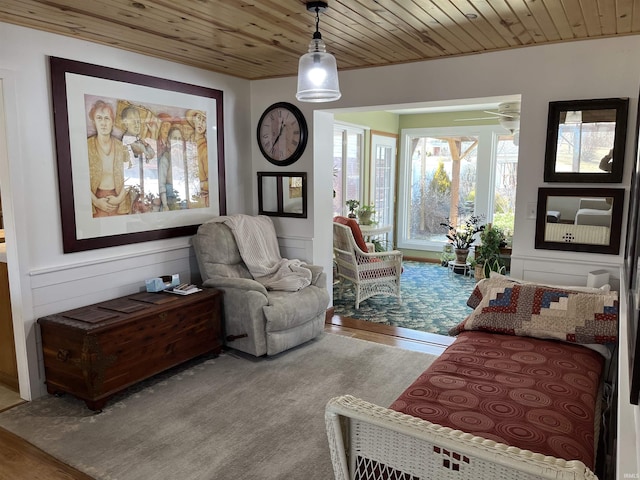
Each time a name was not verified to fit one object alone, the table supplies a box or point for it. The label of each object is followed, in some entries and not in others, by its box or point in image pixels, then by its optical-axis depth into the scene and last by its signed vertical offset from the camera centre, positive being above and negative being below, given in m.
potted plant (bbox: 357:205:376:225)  6.30 -0.52
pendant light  2.55 +0.57
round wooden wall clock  4.39 +0.40
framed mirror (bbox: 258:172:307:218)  4.48 -0.18
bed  1.20 -0.89
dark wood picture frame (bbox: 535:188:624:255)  3.09 -0.29
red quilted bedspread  1.69 -0.91
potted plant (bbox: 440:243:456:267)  7.14 -1.20
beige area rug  2.35 -1.42
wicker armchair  5.01 -0.96
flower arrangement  6.86 -0.84
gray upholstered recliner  3.56 -0.98
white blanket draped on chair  3.94 -0.73
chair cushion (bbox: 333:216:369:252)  5.12 -0.60
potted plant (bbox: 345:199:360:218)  6.45 -0.41
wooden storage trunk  2.80 -1.05
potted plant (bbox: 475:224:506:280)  5.95 -1.00
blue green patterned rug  4.61 -1.40
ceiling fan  4.78 +0.63
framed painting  3.13 +0.16
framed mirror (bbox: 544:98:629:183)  3.05 +0.23
